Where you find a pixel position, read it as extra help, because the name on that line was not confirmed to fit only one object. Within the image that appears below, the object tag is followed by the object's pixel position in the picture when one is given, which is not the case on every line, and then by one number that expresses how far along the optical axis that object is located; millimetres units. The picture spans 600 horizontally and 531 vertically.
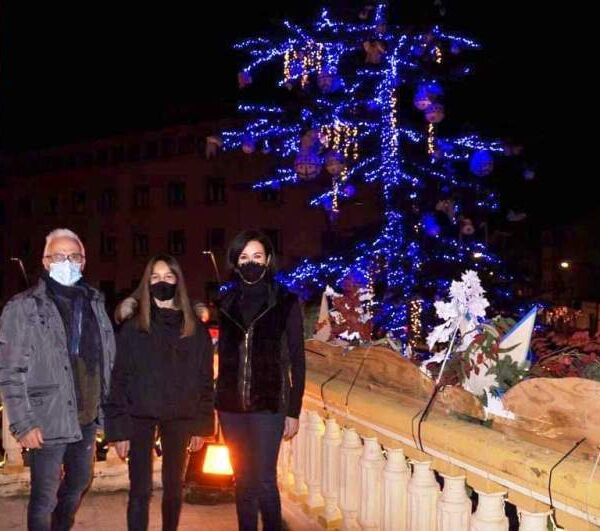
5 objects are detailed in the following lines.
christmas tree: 9938
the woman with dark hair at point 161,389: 3992
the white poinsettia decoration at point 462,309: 3699
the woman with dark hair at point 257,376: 3865
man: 3658
